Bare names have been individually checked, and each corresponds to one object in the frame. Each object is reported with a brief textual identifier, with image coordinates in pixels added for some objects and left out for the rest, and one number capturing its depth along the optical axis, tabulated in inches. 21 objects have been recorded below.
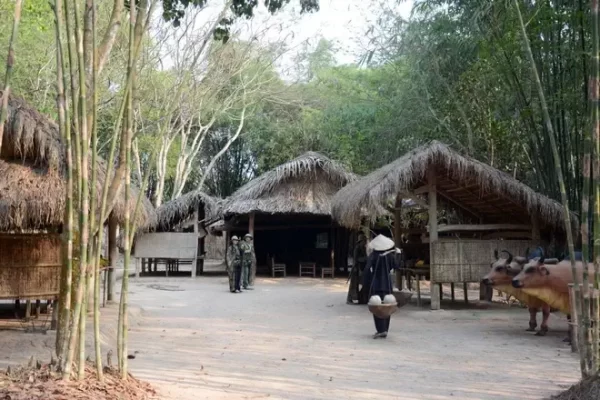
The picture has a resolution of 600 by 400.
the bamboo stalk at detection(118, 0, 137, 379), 167.5
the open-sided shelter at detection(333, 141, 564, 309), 406.9
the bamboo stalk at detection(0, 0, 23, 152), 134.7
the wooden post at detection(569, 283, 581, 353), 247.5
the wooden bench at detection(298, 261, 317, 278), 789.2
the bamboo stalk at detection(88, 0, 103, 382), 163.3
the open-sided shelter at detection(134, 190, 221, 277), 746.2
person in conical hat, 300.2
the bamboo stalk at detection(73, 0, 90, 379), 159.3
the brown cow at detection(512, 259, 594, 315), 298.8
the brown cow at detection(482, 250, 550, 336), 327.3
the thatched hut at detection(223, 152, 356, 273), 725.3
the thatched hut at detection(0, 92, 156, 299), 278.7
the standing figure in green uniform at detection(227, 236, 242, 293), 581.0
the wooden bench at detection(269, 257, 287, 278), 773.6
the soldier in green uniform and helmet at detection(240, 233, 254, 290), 593.9
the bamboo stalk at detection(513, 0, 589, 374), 161.8
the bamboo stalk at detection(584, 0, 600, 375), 144.6
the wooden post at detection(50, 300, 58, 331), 301.7
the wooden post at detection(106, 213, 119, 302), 427.8
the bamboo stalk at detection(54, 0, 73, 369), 162.7
